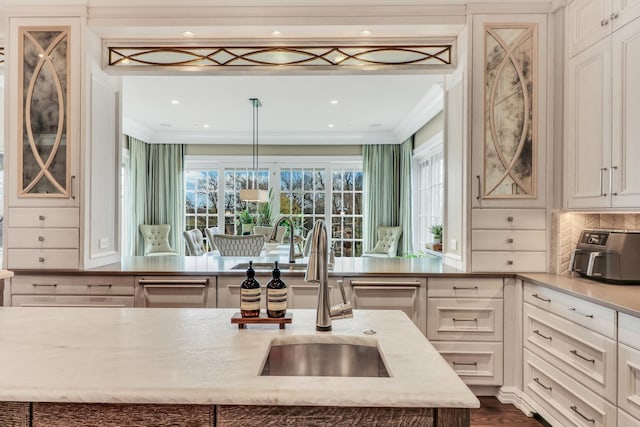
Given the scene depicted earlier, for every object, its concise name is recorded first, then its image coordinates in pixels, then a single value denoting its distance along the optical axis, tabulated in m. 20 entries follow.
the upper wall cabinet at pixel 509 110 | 2.66
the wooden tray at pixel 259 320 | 1.36
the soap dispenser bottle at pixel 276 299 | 1.37
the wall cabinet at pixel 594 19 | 2.05
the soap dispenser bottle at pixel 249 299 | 1.37
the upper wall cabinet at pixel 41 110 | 2.75
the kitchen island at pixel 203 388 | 0.90
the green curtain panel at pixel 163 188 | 6.88
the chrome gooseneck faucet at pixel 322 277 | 1.29
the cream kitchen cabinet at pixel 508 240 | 2.68
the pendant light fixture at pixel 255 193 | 4.98
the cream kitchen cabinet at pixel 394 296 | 2.61
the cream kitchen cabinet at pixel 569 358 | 1.79
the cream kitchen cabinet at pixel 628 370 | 1.62
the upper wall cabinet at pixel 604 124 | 2.01
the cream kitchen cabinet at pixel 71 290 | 2.66
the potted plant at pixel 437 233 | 4.77
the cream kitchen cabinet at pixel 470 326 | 2.61
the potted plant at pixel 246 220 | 6.12
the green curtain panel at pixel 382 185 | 6.91
